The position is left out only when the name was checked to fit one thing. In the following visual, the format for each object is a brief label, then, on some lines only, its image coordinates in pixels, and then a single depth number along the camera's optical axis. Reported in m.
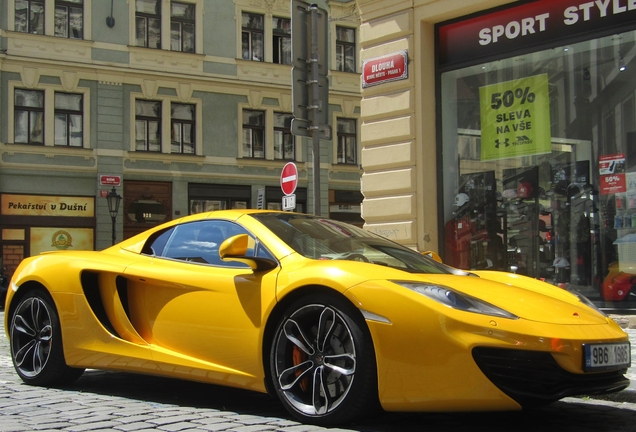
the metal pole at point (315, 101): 9.52
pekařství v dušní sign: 25.16
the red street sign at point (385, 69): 11.82
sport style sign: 9.85
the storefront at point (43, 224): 25.06
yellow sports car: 3.67
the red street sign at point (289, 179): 11.27
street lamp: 24.30
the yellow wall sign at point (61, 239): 25.41
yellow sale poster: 10.74
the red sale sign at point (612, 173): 9.94
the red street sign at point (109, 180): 26.31
